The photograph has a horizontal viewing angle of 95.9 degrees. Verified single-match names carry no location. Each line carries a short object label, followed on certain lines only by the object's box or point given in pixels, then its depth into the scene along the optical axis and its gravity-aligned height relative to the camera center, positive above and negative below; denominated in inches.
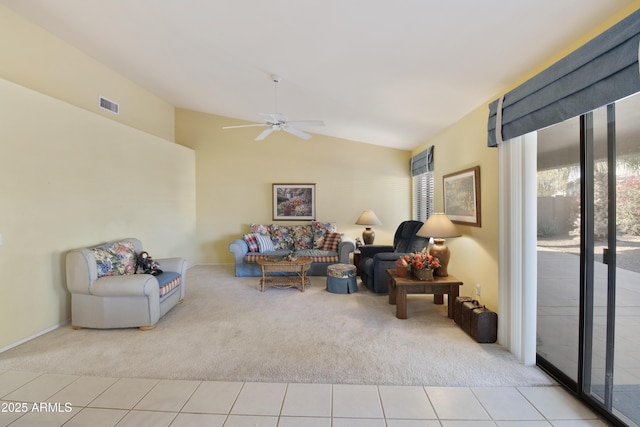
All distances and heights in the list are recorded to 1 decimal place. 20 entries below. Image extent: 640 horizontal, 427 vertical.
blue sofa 213.6 -28.0
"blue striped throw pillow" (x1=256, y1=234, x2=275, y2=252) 225.2 -25.1
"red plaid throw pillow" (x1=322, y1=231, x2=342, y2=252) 228.8 -24.0
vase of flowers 133.2 -24.7
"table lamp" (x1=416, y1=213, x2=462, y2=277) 136.1 -10.1
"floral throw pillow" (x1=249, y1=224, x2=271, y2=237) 237.3 -14.4
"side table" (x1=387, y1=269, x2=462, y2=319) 130.7 -34.9
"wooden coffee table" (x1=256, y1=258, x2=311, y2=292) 177.6 -35.3
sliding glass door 70.3 -11.7
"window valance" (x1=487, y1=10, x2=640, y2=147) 57.6 +31.4
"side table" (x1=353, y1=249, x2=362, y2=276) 211.4 -35.2
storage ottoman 174.4 -41.5
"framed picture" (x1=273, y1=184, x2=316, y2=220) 254.5 +8.6
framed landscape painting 131.3 +7.9
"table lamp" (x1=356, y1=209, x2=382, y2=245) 231.7 -8.2
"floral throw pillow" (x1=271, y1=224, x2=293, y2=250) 236.7 -21.0
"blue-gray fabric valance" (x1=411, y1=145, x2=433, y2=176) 195.2 +36.7
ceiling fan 147.9 +48.0
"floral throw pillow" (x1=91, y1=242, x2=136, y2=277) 130.0 -22.7
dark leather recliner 167.9 -26.6
